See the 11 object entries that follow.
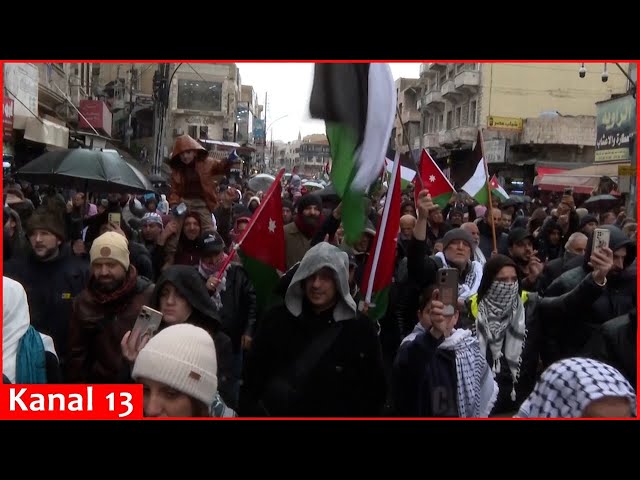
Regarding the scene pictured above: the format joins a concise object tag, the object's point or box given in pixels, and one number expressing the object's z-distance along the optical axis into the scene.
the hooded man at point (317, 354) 3.13
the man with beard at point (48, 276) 4.29
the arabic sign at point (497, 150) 32.34
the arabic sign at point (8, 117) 9.67
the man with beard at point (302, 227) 5.52
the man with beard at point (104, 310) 3.52
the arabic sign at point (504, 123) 32.84
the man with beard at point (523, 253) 5.48
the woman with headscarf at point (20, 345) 2.95
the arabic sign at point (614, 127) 20.14
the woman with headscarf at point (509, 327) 4.11
